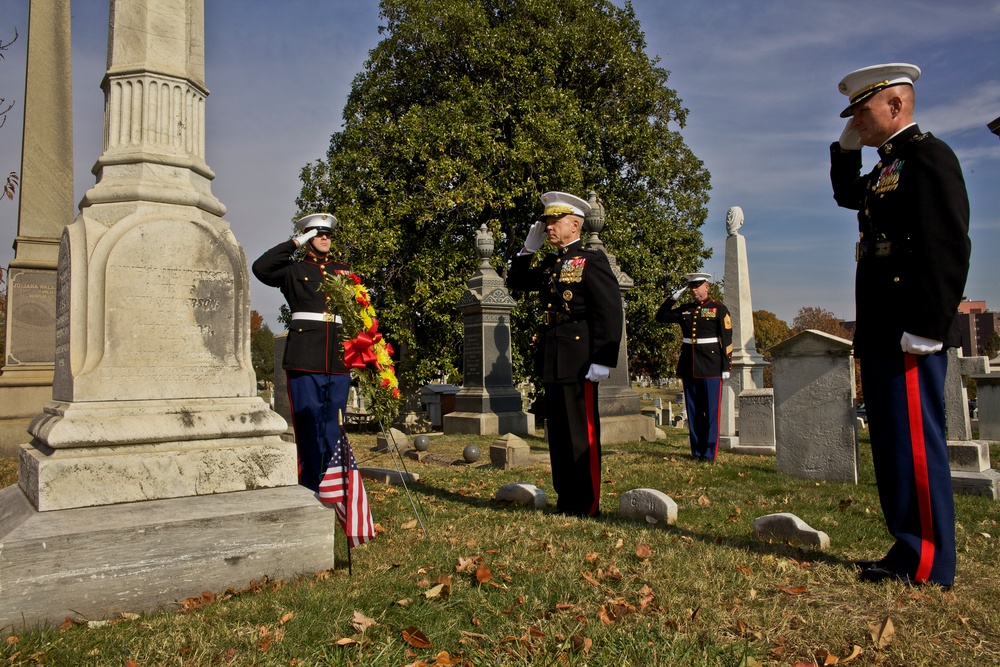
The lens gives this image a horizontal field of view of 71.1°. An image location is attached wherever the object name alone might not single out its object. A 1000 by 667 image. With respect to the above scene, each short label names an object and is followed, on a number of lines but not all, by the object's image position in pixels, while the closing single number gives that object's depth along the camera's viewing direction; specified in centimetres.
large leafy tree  1767
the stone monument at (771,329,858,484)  672
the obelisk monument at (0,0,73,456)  938
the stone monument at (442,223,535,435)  1355
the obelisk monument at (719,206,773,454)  1256
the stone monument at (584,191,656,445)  1142
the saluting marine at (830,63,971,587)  325
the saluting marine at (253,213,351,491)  569
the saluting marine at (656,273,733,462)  908
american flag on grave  418
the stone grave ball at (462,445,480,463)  902
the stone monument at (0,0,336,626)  325
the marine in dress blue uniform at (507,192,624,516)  506
